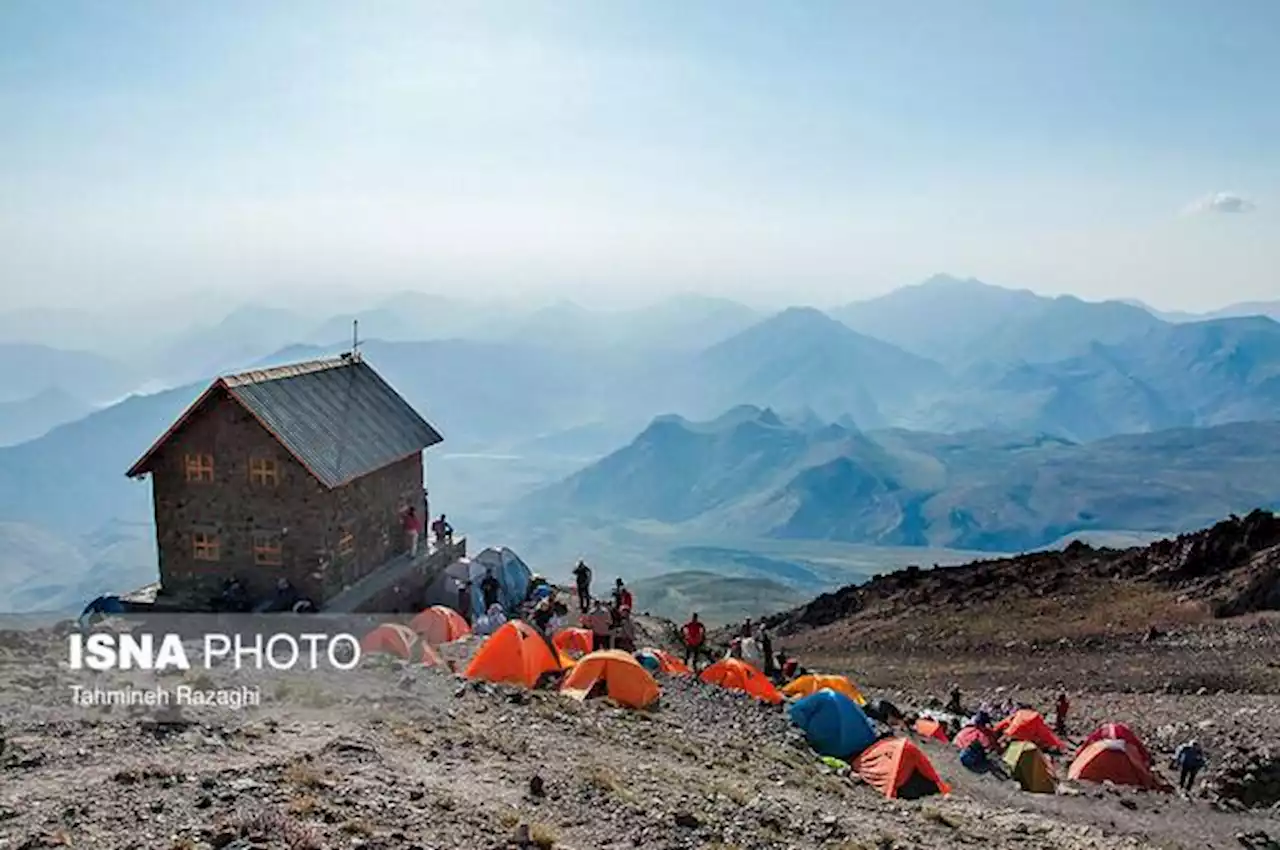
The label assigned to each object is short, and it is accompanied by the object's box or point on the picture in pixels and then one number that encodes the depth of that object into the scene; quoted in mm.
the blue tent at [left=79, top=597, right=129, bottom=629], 25781
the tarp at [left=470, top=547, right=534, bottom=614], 32938
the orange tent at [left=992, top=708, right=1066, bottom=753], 23766
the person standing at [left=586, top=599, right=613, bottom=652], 24859
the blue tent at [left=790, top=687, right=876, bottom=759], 20297
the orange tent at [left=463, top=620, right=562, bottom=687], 21188
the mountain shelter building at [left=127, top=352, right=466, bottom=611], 25812
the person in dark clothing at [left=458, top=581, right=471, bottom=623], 30995
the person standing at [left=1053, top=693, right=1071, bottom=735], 25438
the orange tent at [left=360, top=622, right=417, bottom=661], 22078
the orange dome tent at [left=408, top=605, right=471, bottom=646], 25719
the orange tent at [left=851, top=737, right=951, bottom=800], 18516
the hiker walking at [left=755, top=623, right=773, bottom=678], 28656
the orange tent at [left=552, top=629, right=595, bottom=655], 25469
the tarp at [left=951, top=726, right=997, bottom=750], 22312
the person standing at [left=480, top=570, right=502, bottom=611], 31834
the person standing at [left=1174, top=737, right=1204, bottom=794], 21469
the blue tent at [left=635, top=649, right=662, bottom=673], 23625
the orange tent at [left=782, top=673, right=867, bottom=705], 25078
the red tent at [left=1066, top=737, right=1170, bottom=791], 21500
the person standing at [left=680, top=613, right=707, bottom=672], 27062
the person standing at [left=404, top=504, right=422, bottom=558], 31031
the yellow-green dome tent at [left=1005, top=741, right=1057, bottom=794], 20719
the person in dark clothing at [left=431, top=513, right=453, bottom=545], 33656
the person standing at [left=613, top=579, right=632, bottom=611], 27273
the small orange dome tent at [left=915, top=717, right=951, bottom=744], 23844
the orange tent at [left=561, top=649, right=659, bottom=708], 20141
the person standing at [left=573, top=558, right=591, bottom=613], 31406
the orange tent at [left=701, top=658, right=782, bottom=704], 23875
